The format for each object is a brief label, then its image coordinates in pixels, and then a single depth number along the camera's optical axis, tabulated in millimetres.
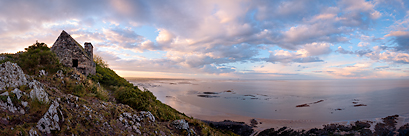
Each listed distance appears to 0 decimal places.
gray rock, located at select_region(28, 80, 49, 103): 5512
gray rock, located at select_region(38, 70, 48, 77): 9891
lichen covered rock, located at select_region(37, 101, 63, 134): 4723
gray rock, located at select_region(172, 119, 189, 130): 10817
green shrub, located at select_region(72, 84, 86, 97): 9358
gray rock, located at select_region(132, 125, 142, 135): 7888
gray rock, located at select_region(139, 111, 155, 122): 9827
